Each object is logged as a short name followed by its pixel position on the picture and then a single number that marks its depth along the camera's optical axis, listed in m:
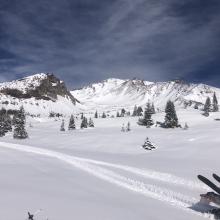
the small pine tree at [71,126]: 63.56
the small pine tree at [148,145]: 29.97
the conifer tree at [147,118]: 51.10
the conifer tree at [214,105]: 92.20
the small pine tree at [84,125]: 63.63
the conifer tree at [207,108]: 72.32
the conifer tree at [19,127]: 44.25
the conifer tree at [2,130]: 51.13
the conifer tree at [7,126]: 59.84
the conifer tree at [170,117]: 46.57
